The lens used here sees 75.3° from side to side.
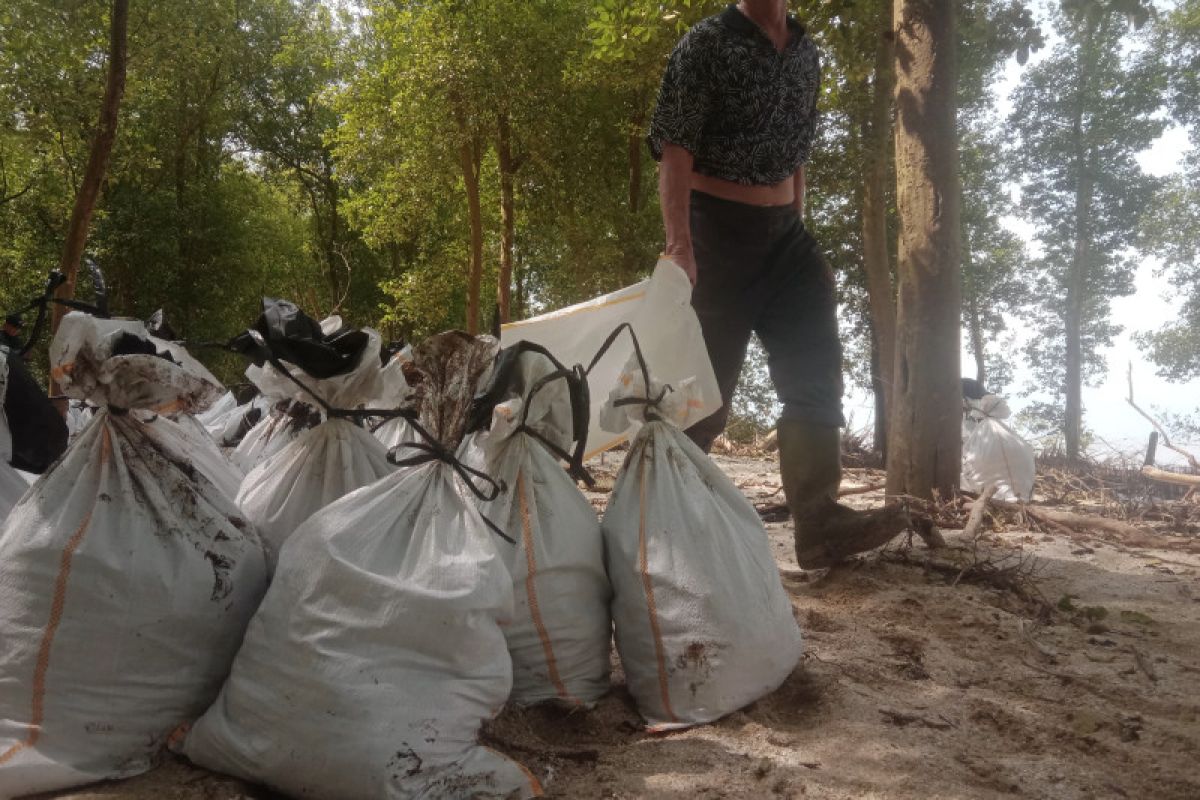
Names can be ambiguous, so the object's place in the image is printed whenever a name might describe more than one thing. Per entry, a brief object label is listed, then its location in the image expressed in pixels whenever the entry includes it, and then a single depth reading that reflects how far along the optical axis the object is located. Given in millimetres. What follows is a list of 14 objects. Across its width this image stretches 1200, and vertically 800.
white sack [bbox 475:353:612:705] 1523
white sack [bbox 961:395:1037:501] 5035
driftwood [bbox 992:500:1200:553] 3574
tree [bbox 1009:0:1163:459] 19141
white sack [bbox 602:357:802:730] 1516
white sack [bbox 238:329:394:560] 1714
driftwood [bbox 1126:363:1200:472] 5695
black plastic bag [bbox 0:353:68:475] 2109
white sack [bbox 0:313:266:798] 1222
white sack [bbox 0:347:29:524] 2090
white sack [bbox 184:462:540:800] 1161
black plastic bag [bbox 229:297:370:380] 1582
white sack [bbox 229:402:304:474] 2307
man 2352
